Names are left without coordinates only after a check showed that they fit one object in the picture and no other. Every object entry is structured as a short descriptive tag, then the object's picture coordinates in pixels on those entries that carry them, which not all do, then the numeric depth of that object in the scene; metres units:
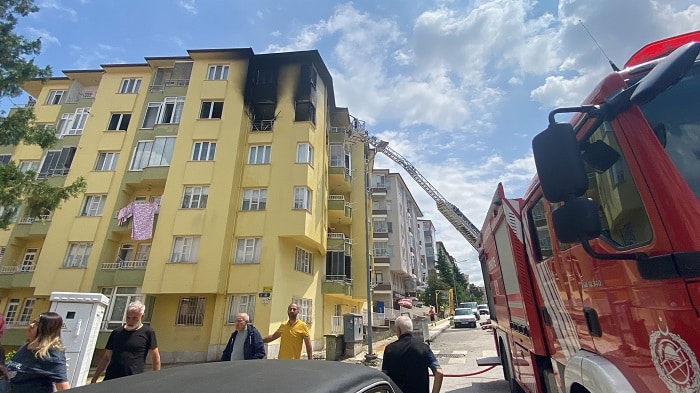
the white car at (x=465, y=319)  27.92
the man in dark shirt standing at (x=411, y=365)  3.68
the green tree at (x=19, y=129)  11.62
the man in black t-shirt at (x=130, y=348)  4.49
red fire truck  1.55
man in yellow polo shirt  6.21
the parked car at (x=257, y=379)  1.50
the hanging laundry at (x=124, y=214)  18.88
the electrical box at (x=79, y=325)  7.59
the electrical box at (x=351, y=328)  15.07
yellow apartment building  17.16
